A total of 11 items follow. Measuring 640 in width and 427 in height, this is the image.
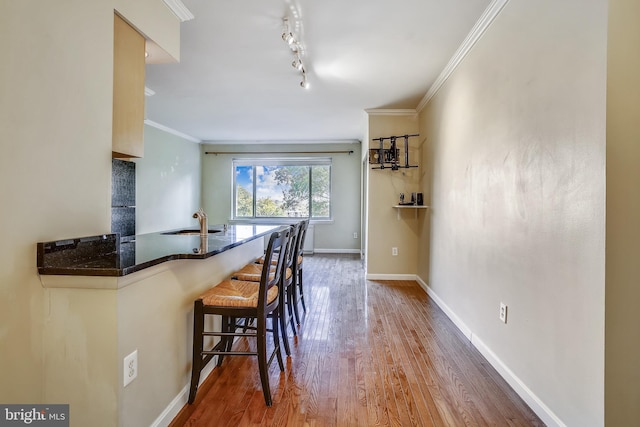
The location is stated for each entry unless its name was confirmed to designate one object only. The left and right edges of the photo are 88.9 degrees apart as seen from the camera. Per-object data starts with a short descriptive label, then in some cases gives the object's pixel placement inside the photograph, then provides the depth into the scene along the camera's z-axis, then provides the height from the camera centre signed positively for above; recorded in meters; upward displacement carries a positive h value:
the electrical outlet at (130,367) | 1.27 -0.61
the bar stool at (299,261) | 2.84 -0.44
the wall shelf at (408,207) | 4.21 +0.11
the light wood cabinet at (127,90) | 1.71 +0.68
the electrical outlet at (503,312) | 2.07 -0.62
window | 7.22 +0.59
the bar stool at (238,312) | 1.76 -0.54
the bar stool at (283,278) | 2.24 -0.47
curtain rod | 7.05 +1.37
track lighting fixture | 2.50 +1.42
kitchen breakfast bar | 1.21 -0.43
